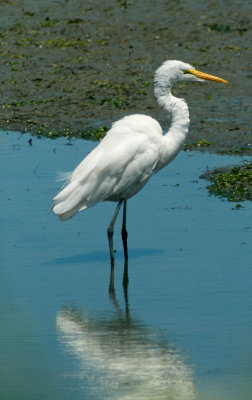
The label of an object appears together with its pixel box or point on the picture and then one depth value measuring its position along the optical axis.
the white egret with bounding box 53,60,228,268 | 15.39
